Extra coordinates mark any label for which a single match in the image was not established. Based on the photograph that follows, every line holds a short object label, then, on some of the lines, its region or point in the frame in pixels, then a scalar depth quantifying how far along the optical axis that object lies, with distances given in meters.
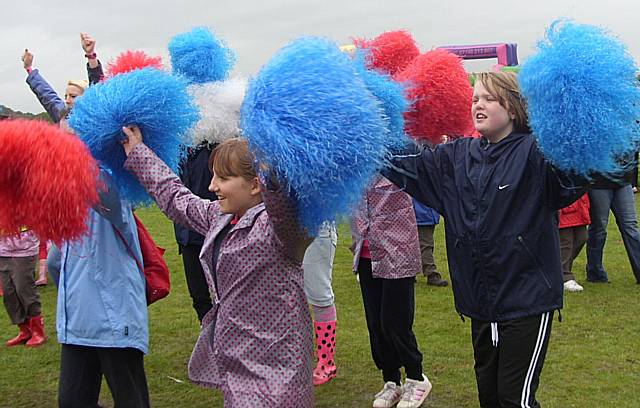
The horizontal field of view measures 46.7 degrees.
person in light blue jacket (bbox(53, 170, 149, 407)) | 3.25
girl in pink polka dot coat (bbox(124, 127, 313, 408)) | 2.70
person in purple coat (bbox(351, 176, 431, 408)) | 4.26
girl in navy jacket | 3.11
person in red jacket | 7.71
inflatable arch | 24.12
